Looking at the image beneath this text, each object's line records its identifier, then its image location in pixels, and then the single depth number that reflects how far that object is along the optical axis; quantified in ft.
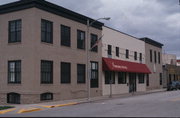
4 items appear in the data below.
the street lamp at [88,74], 85.10
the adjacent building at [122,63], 113.29
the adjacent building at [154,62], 157.63
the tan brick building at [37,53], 76.64
